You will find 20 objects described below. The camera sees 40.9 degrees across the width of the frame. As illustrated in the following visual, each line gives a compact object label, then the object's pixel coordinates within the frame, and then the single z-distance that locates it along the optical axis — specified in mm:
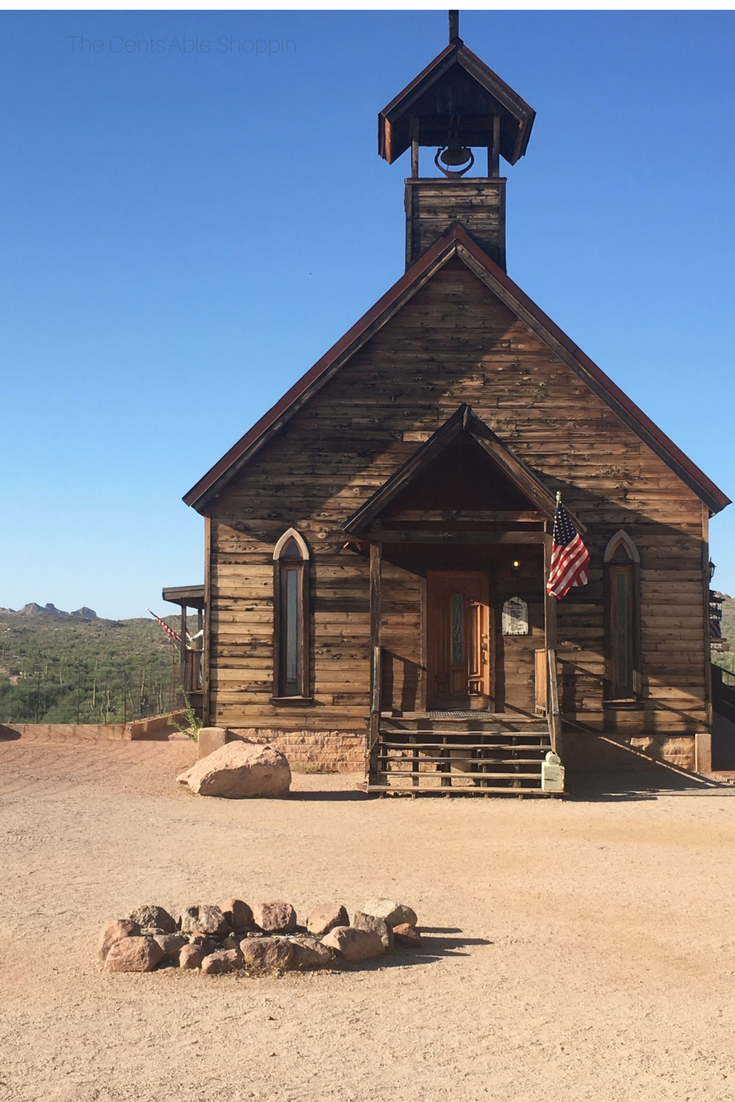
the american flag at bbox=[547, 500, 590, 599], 14453
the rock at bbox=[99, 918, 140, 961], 6359
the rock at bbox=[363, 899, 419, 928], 6957
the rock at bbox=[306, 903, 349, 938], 6719
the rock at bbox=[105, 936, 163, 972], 6192
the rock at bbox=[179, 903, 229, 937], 6520
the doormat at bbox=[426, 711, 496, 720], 15070
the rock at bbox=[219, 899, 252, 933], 6660
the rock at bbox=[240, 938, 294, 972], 6242
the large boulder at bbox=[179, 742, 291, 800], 13688
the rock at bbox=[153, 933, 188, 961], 6305
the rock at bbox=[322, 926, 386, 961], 6441
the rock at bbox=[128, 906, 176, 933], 6680
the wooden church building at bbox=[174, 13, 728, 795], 16734
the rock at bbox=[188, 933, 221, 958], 6258
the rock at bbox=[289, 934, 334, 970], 6285
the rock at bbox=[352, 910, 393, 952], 6633
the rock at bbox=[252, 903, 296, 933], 6645
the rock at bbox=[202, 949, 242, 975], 6137
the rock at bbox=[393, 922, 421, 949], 6793
